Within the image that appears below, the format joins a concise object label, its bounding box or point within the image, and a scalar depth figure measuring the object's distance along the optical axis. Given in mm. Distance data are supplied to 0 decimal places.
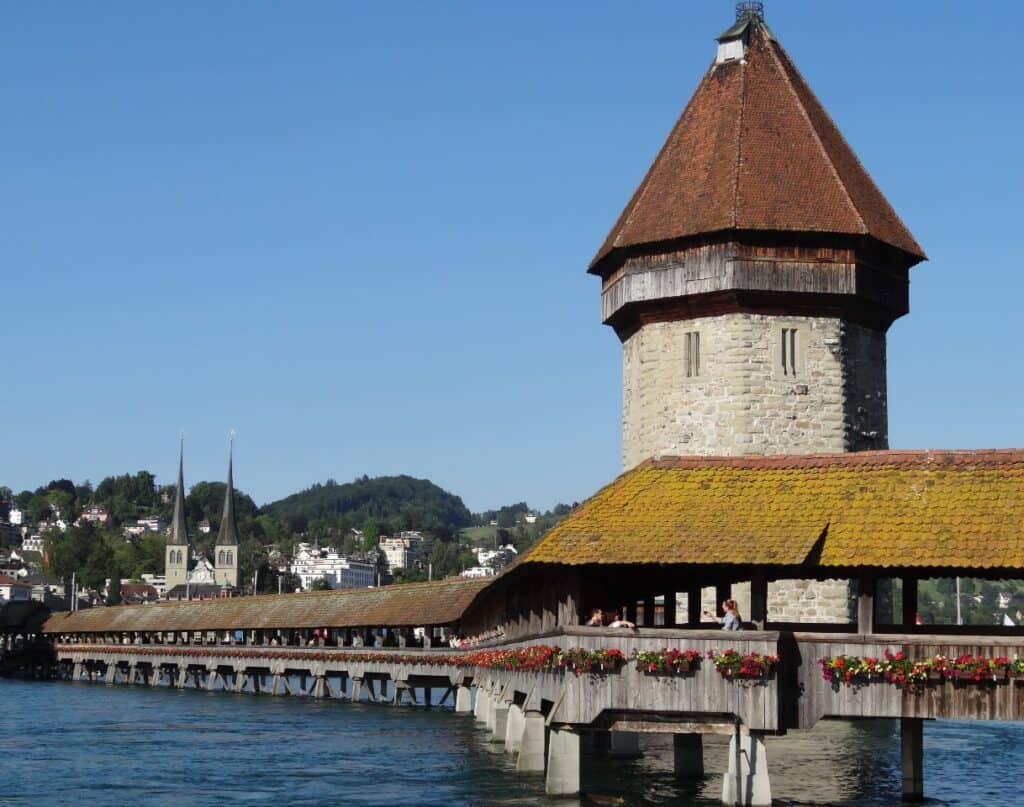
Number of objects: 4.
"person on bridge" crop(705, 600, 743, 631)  21250
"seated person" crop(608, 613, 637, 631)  21328
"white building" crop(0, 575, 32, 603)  165375
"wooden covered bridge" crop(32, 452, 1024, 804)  20344
